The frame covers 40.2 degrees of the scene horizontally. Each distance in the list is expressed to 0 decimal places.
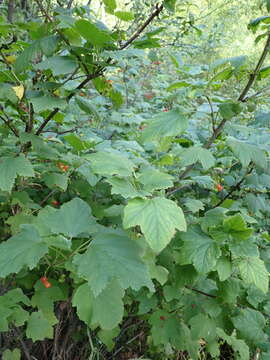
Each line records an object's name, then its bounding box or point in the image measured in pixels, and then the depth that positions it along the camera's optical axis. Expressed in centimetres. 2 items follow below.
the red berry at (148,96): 202
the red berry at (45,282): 54
